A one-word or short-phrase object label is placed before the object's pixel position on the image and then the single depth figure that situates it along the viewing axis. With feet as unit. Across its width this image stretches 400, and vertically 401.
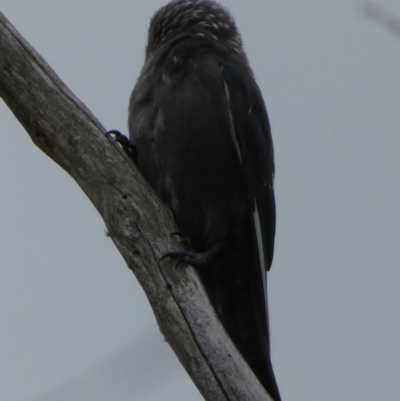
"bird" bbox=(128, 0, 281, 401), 27.25
